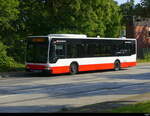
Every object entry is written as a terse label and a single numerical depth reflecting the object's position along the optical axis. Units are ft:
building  202.53
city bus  79.56
